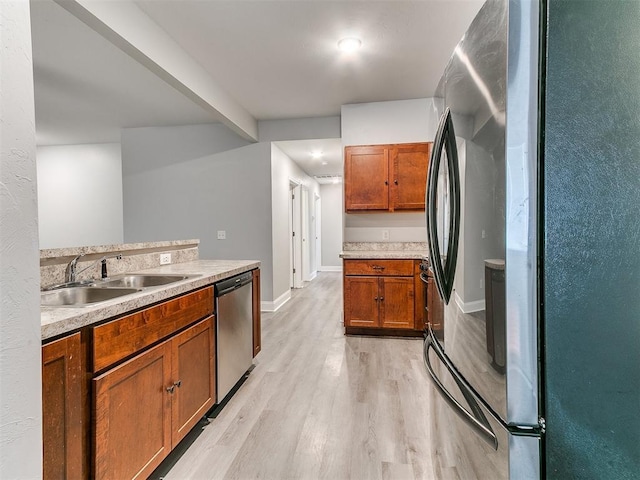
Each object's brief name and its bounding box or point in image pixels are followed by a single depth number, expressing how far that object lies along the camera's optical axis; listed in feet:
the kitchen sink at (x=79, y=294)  4.92
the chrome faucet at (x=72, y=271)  5.54
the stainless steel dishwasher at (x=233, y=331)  6.71
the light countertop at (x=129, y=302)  3.27
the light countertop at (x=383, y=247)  12.65
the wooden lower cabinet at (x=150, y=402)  3.84
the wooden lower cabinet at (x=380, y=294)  11.13
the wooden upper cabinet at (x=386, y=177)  11.88
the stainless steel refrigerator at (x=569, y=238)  2.34
